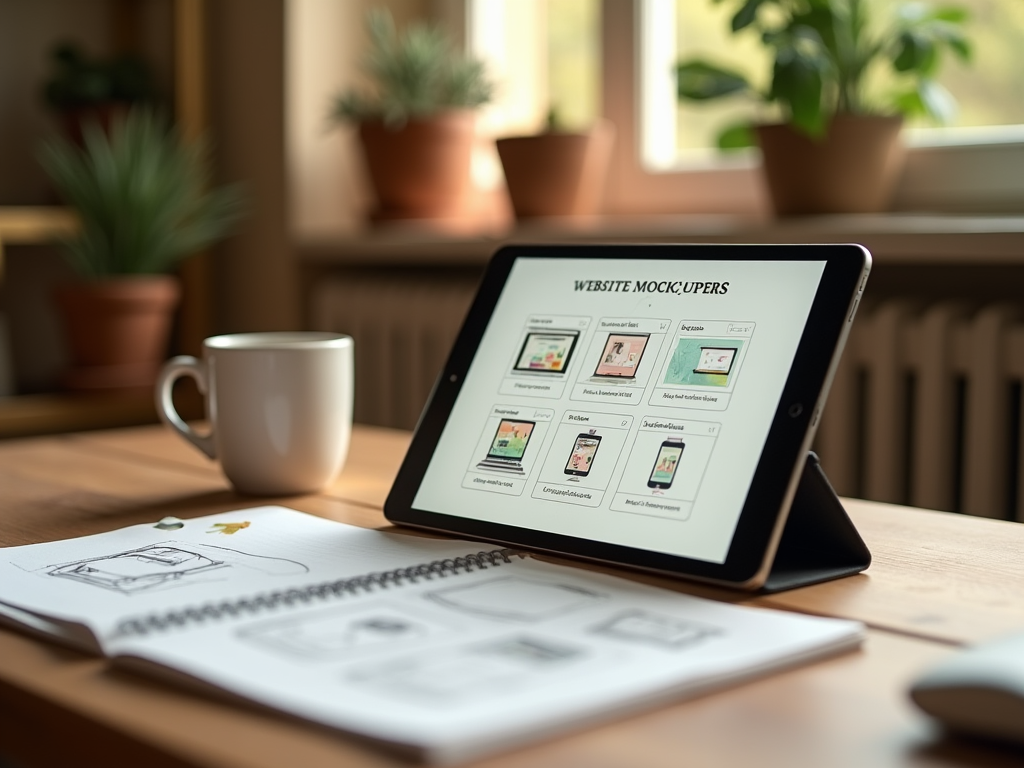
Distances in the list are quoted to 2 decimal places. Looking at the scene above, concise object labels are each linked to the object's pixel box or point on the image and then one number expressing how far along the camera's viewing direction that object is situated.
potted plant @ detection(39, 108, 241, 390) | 2.05
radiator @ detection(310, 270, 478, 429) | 2.04
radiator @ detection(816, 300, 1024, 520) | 1.49
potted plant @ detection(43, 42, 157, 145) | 2.16
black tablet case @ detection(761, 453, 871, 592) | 0.72
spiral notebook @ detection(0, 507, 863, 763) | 0.48
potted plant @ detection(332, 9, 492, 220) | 2.07
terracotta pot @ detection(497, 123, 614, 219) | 1.96
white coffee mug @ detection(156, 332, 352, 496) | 0.96
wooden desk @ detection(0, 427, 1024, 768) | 0.46
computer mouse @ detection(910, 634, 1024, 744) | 0.46
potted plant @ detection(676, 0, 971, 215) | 1.60
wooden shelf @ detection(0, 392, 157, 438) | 1.96
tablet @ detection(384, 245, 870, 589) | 0.69
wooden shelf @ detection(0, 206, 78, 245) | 2.05
